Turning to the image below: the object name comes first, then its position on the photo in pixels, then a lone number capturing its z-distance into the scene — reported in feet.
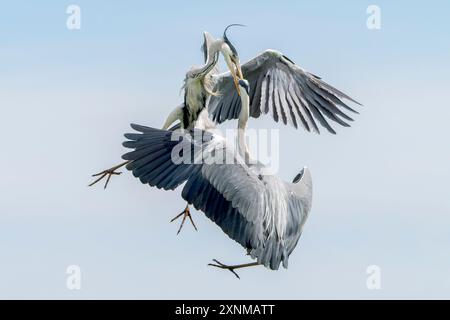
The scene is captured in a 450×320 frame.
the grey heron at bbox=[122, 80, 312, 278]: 35.96
